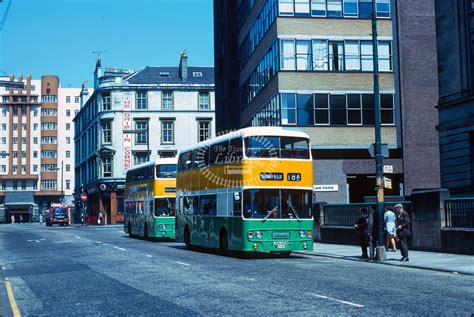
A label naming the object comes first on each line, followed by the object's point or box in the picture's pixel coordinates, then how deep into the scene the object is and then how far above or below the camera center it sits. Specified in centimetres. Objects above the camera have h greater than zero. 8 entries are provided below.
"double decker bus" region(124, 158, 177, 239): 3416 +81
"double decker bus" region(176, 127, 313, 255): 2183 +75
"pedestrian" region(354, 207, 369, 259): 2223 -73
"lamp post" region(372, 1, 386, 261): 2136 +145
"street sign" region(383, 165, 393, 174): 2516 +156
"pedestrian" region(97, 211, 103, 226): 7873 -44
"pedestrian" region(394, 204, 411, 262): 2058 -67
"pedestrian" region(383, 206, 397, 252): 2488 -61
